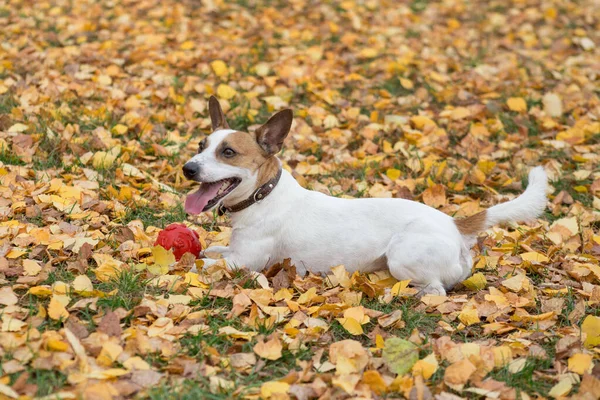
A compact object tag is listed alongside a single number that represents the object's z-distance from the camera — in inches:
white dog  173.8
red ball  177.8
